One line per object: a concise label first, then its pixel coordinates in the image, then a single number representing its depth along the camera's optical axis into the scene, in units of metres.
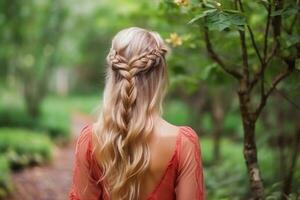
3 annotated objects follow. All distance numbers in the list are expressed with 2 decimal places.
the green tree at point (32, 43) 14.47
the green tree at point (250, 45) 3.22
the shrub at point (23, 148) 10.63
